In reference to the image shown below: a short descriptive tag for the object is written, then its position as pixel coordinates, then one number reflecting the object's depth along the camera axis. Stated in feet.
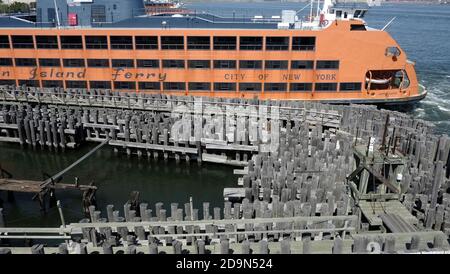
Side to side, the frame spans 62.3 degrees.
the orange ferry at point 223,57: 110.11
